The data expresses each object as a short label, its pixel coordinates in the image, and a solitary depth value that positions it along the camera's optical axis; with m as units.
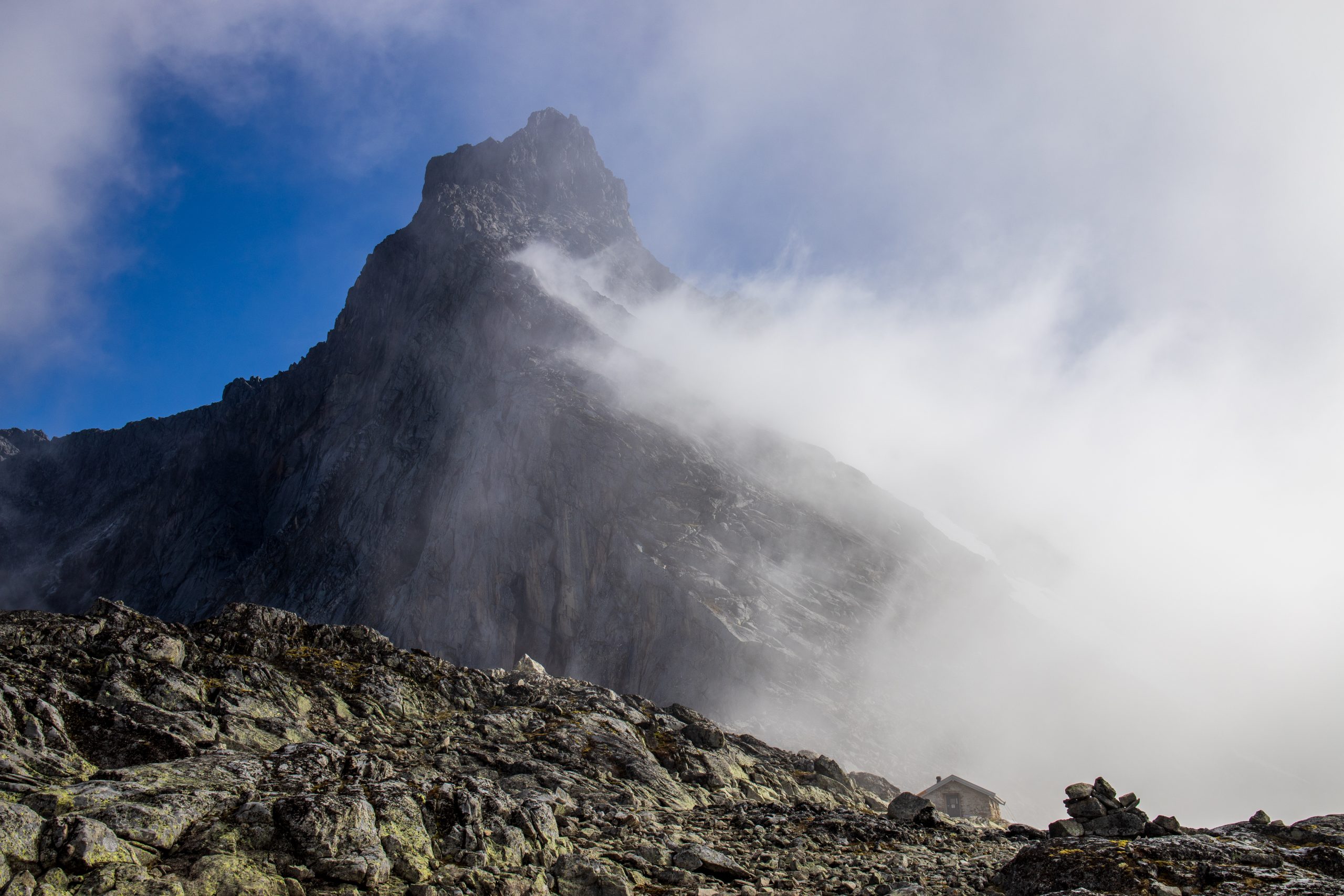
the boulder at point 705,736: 34.62
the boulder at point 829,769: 38.34
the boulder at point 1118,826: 25.73
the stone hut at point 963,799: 44.25
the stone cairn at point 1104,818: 25.33
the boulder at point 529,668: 39.25
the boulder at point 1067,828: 26.27
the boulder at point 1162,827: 24.14
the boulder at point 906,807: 29.05
